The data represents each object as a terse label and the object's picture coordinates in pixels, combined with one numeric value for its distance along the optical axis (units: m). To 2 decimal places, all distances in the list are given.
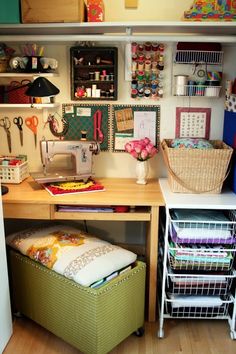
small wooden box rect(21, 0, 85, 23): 2.01
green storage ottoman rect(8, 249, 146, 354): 1.81
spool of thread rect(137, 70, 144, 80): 2.34
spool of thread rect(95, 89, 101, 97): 2.36
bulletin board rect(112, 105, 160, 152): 2.44
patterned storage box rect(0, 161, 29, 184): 2.33
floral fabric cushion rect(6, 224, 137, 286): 1.84
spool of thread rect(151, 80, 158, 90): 2.36
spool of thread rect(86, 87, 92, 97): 2.37
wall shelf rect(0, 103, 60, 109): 2.28
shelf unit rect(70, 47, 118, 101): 2.32
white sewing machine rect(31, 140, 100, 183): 2.23
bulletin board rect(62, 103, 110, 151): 2.45
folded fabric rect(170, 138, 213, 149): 2.20
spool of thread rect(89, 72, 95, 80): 2.35
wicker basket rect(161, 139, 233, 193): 2.08
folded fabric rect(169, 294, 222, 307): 2.09
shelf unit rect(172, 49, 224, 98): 2.29
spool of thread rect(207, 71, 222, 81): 2.29
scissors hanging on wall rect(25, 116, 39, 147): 2.48
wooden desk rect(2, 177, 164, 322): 2.05
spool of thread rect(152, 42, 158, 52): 2.32
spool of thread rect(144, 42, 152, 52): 2.31
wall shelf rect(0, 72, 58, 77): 2.25
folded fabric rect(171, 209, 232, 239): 1.97
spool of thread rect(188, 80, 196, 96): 2.31
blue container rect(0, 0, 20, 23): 2.00
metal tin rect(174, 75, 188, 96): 2.28
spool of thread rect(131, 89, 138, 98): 2.38
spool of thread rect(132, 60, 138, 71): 2.32
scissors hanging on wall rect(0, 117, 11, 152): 2.49
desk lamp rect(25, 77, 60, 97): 1.95
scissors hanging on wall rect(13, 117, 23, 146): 2.48
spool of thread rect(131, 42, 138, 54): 2.30
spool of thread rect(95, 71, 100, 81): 2.34
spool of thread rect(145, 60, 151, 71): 2.33
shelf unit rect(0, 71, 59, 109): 2.25
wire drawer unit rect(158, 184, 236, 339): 1.99
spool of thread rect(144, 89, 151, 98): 2.38
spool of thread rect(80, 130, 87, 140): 2.37
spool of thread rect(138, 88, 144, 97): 2.38
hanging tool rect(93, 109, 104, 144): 2.45
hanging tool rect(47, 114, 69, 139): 2.42
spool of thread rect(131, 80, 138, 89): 2.37
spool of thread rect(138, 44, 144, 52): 2.32
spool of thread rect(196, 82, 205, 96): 2.30
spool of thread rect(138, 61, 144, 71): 2.33
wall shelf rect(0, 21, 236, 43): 2.05
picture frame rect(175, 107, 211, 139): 2.43
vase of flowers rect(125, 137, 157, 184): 2.31
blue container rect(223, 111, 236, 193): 2.19
